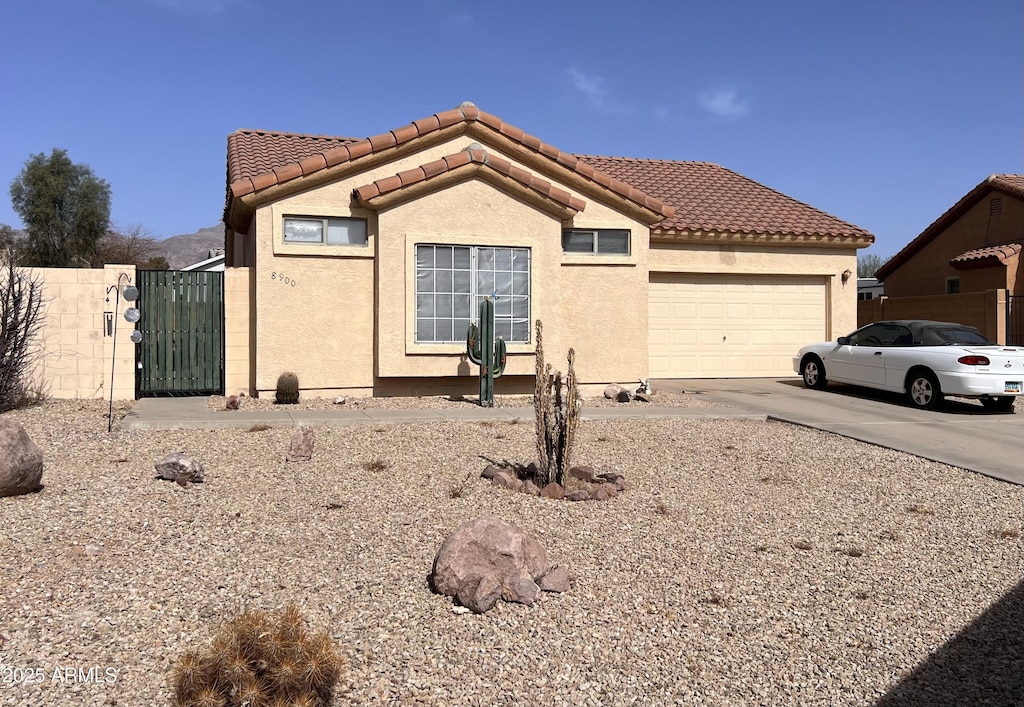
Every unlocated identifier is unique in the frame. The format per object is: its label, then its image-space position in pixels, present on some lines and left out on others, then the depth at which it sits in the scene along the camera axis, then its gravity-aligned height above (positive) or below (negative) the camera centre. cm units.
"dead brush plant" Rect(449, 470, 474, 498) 698 -120
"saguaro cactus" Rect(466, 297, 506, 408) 1227 -6
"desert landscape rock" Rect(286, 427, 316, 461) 823 -98
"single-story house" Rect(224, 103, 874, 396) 1257 +137
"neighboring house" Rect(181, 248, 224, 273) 3597 +353
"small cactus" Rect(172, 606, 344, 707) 353 -138
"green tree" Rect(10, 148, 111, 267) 4662 +764
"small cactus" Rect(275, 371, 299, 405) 1219 -63
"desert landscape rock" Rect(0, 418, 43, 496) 638 -89
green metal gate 1290 +19
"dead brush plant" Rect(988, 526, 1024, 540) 628 -139
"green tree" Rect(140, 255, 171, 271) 4388 +444
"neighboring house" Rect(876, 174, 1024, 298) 2159 +279
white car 1227 -25
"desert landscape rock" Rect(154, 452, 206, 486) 717 -105
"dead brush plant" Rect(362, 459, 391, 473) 792 -113
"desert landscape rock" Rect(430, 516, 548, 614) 472 -126
